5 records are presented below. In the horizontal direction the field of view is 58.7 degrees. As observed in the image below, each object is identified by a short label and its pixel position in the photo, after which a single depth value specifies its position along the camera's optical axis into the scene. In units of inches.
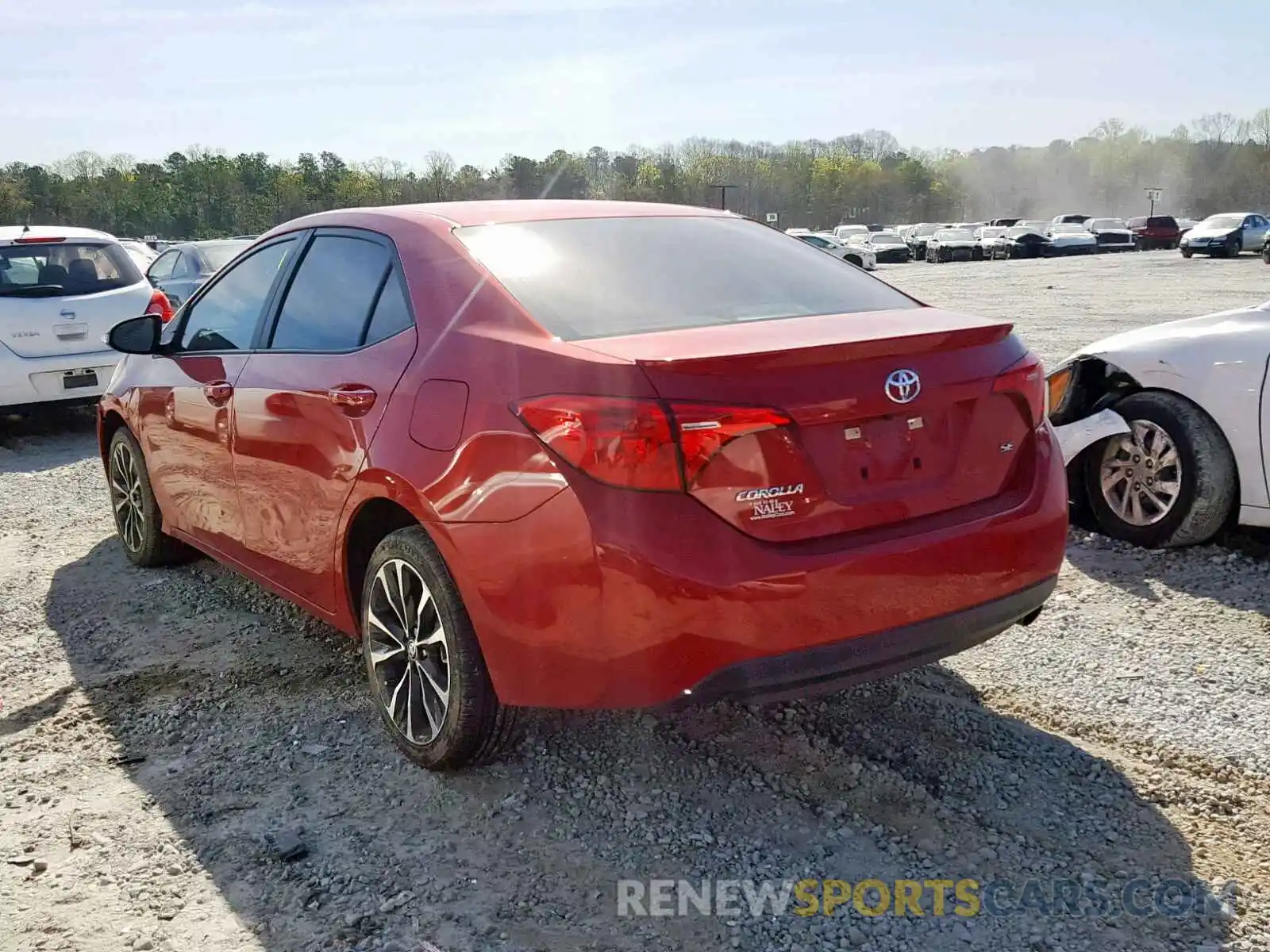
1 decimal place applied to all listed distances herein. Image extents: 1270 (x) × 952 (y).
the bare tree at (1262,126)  6103.3
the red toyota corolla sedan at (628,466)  104.0
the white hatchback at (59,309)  337.7
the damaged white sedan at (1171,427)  188.7
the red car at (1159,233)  2062.0
